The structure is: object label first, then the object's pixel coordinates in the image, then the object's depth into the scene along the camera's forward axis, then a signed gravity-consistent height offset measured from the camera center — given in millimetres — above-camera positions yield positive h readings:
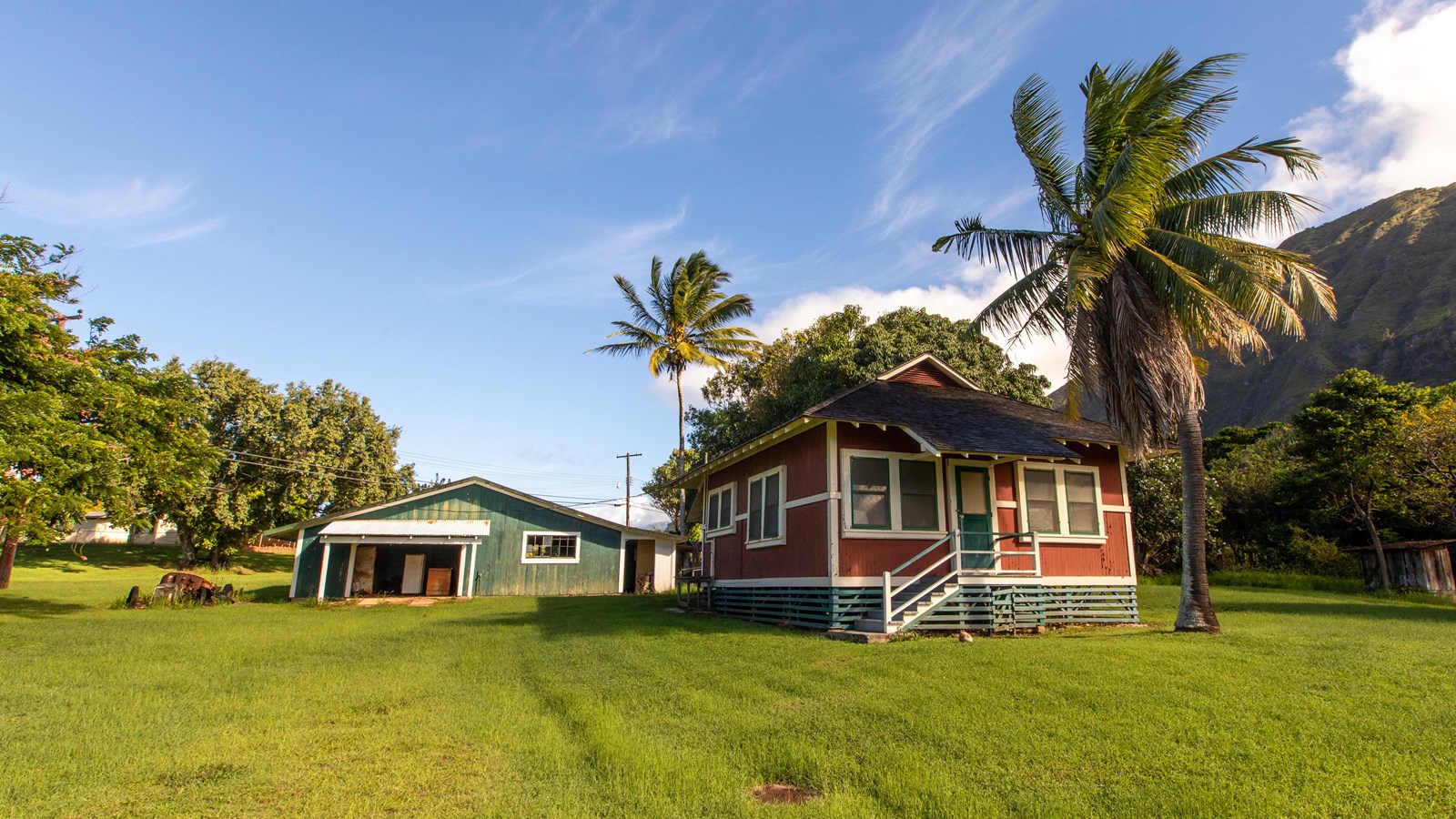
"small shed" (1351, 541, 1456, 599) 21484 +244
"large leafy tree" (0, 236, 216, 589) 14242 +2809
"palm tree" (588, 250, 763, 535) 32938 +10579
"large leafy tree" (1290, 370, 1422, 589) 24953 +4728
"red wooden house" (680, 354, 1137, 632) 13016 +898
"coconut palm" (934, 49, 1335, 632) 11914 +4893
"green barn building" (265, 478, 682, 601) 27453 +518
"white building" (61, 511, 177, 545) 54622 +1390
